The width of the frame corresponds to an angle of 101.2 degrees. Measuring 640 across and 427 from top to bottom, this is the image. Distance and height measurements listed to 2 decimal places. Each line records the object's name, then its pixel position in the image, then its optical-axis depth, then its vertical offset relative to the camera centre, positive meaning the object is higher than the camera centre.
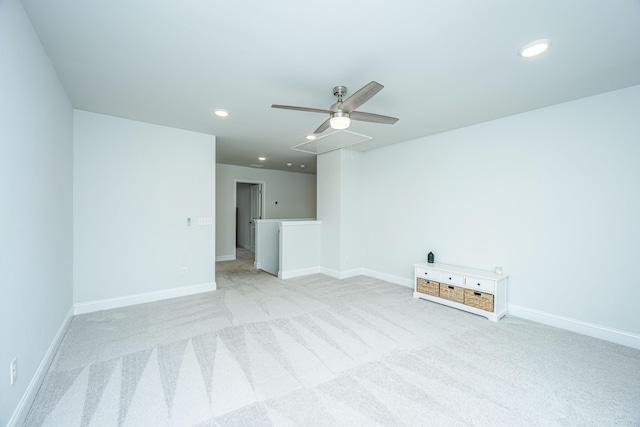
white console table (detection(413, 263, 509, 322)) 3.24 -1.01
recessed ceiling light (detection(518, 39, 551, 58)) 1.91 +1.25
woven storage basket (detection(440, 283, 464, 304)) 3.53 -1.09
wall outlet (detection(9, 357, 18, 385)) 1.54 -0.95
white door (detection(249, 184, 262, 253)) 7.89 +0.16
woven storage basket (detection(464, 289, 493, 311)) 3.25 -1.10
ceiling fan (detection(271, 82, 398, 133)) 2.05 +0.93
